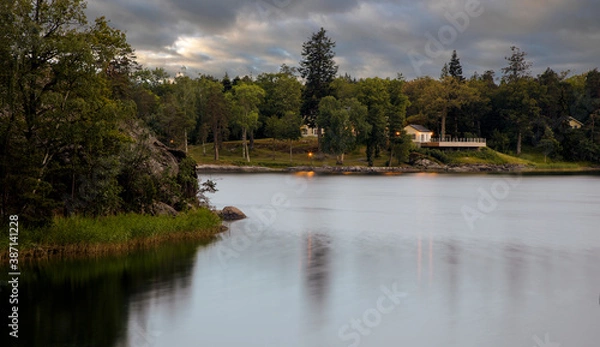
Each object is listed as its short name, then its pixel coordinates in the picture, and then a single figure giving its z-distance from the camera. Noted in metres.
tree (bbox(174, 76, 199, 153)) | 121.44
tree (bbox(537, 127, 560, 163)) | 149.75
